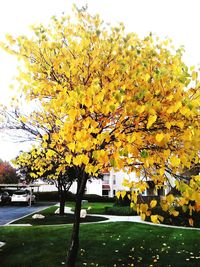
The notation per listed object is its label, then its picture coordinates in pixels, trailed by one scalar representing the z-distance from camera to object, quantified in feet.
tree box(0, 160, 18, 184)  137.31
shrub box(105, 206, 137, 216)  54.00
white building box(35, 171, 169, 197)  152.73
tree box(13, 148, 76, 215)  48.17
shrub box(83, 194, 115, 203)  108.19
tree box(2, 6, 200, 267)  10.59
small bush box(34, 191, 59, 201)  114.26
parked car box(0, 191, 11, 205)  85.22
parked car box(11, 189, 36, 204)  81.57
